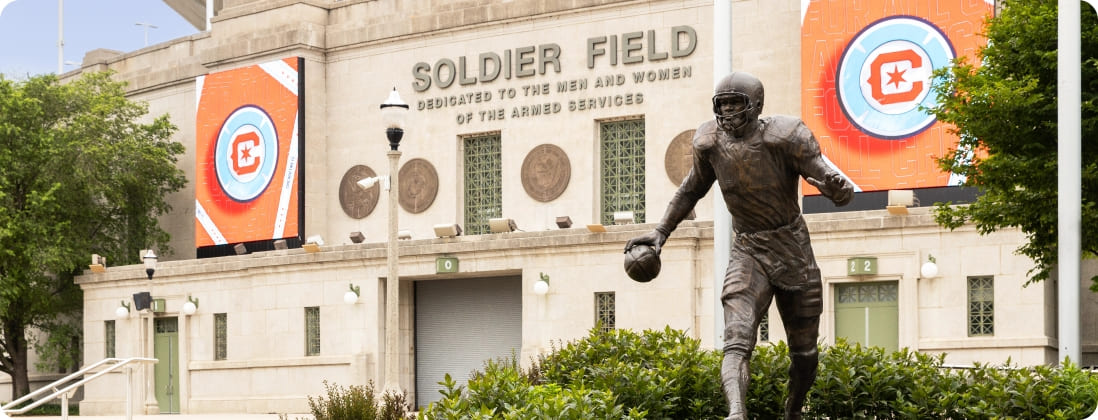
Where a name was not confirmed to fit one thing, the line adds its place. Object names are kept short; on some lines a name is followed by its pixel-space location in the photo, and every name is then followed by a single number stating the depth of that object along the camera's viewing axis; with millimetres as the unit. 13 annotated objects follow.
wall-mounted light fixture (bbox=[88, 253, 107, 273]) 42094
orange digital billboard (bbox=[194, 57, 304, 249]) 39969
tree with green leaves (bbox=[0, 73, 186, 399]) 41750
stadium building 29203
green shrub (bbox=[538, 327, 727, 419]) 11406
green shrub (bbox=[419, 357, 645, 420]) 10086
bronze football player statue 10359
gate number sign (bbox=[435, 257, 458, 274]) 34219
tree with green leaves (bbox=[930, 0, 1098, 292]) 21375
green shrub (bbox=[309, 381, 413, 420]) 19125
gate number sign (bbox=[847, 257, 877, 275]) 28781
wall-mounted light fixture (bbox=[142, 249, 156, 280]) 35750
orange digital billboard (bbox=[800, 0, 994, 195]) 30141
